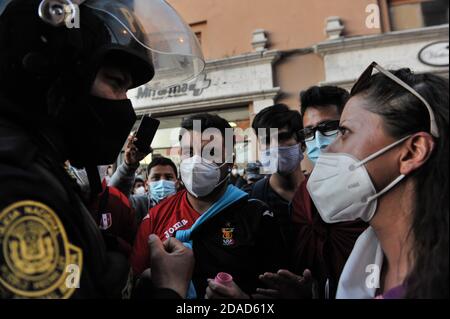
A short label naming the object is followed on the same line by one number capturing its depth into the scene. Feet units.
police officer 2.35
